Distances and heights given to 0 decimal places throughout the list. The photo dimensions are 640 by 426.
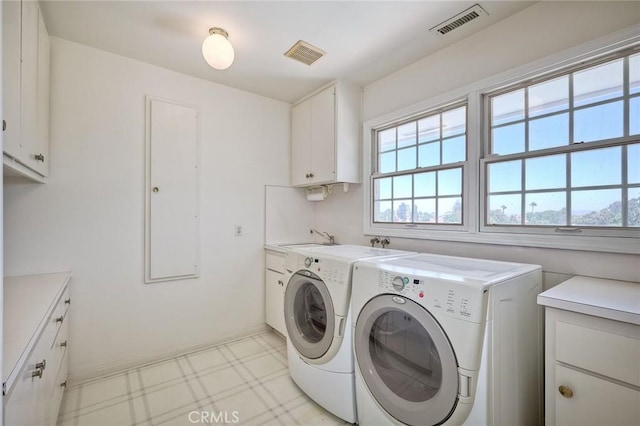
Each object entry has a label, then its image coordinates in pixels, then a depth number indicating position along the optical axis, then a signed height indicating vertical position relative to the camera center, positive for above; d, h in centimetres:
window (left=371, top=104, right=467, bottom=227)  216 +36
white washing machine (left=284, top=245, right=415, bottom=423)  170 -74
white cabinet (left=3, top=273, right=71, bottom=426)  89 -53
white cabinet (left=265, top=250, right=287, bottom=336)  271 -78
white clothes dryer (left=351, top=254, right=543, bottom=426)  116 -60
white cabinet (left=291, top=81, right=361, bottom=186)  262 +74
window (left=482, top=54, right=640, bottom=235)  146 +35
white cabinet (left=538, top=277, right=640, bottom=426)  104 -56
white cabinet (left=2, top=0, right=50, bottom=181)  123 +63
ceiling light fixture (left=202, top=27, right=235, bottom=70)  178 +101
